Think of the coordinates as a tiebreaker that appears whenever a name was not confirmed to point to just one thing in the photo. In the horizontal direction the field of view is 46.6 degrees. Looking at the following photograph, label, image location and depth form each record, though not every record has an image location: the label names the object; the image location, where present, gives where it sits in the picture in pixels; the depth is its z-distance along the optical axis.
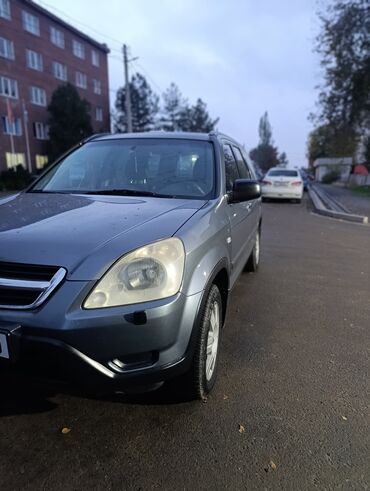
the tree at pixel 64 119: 38.38
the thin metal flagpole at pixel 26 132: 36.72
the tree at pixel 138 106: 64.31
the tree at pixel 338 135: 25.84
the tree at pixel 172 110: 70.12
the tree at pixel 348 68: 21.67
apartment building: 35.09
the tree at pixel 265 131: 121.12
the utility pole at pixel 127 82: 27.28
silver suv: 2.05
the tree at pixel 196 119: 71.75
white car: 17.77
